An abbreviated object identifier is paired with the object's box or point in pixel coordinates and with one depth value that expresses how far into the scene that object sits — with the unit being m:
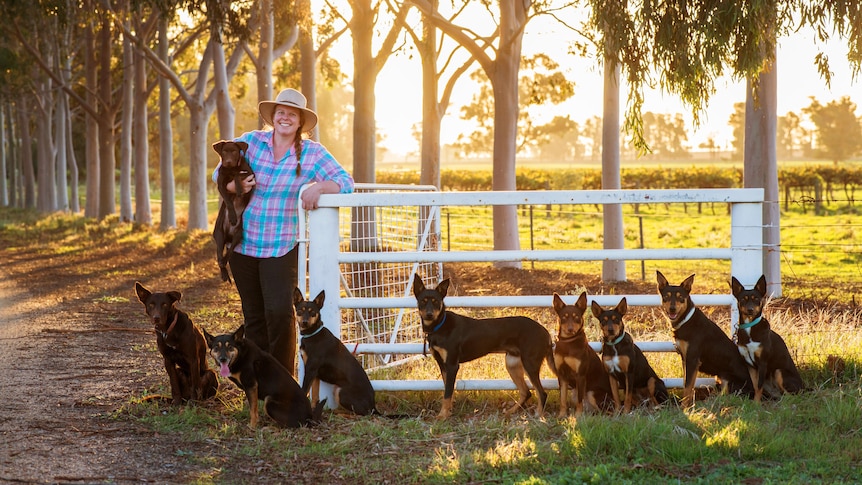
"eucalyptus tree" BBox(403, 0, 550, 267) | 18.52
